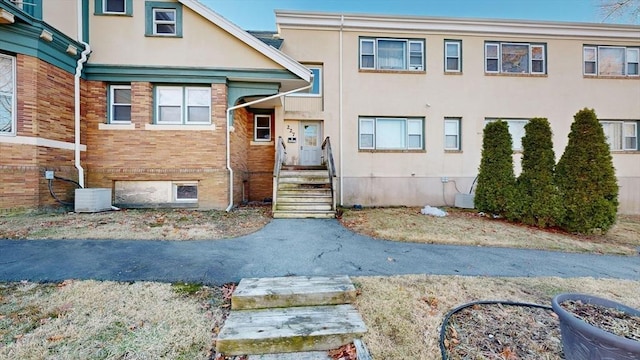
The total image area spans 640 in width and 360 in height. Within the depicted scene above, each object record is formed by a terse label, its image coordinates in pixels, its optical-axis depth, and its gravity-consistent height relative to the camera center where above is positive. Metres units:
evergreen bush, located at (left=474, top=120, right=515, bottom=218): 8.43 +0.21
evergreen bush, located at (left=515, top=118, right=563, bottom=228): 7.55 -0.08
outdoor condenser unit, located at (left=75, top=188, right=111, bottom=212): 7.67 -0.63
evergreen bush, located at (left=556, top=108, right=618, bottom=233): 6.96 -0.07
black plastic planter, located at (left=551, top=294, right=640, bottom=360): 1.92 -1.25
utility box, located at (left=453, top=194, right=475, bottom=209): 11.02 -0.94
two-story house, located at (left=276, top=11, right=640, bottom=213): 11.42 +3.76
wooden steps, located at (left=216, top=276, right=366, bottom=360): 2.50 -1.48
